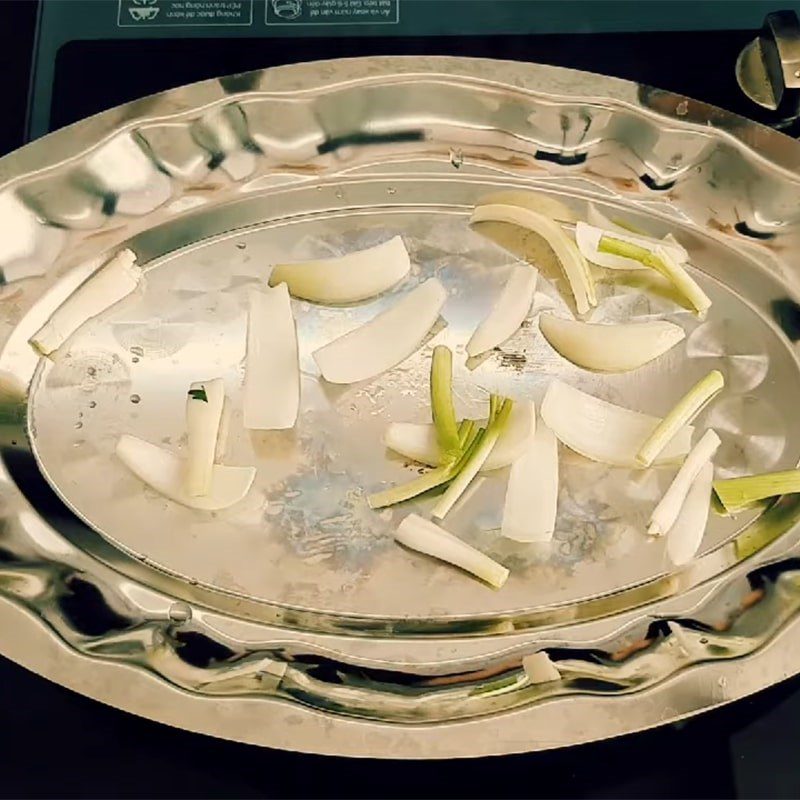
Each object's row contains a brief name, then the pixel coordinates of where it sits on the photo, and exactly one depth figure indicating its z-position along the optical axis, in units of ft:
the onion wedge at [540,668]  1.91
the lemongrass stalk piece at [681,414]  2.13
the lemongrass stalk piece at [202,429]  2.10
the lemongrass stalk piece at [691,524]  2.08
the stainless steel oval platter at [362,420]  1.87
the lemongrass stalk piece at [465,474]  2.10
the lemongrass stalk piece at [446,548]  2.02
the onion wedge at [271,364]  2.19
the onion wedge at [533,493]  2.07
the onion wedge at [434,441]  2.14
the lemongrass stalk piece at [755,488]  2.09
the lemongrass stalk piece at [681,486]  2.08
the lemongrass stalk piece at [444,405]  2.11
